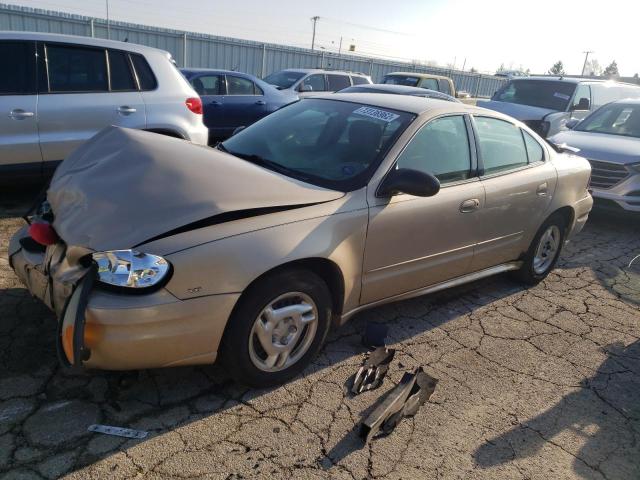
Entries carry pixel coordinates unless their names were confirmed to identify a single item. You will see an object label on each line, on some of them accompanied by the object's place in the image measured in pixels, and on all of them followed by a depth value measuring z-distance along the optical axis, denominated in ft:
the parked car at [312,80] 41.02
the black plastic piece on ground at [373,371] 10.20
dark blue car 32.09
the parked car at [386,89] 25.53
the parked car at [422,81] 46.21
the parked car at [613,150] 22.70
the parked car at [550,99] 34.81
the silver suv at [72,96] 16.70
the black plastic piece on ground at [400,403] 8.91
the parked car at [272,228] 8.12
